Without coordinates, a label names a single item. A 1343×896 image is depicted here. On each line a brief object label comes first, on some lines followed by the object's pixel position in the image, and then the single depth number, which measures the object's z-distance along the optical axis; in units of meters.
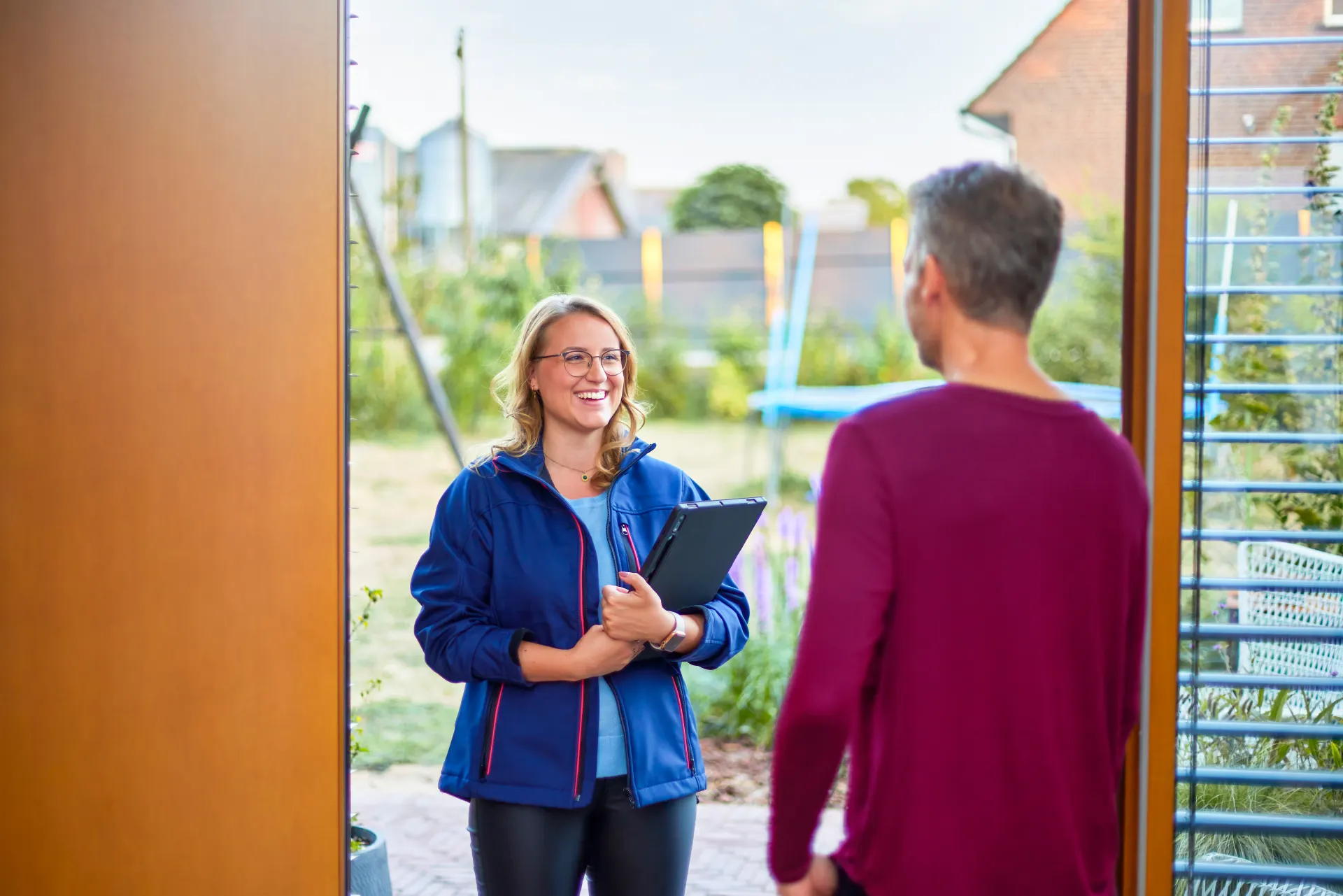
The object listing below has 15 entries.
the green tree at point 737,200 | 26.33
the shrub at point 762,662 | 5.57
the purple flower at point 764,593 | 5.75
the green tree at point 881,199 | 20.94
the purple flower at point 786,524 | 5.89
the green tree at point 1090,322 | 11.62
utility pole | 7.32
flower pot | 3.19
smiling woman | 2.00
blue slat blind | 1.92
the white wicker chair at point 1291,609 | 2.03
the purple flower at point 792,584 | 5.95
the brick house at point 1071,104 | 11.99
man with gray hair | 1.27
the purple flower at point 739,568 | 6.61
